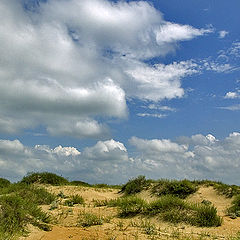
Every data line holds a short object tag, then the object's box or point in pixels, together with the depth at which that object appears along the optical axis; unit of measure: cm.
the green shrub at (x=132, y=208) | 1255
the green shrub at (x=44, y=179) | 2489
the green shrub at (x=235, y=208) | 1351
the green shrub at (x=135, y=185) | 2073
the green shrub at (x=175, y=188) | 1905
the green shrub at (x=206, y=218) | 1095
